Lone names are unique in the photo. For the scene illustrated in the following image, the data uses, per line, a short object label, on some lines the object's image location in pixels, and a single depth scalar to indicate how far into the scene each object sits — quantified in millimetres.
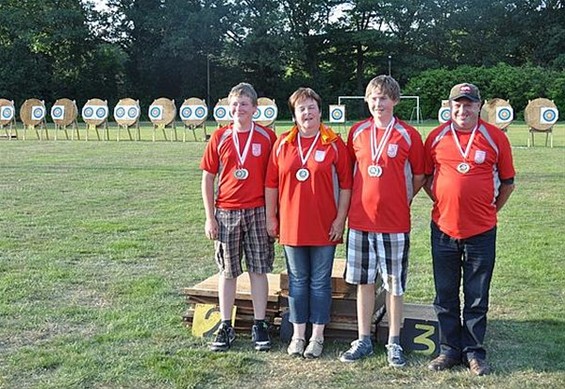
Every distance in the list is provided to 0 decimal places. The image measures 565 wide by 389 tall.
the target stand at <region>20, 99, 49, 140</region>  22812
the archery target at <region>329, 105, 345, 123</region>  25391
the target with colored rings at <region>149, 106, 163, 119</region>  22016
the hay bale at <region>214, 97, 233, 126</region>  22444
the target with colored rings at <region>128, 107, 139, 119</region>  22328
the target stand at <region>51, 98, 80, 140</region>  22750
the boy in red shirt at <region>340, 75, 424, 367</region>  3566
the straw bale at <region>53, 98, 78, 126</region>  22828
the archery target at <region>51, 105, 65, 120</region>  22688
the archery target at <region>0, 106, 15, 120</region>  22672
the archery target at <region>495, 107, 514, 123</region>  20247
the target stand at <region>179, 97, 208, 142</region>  21891
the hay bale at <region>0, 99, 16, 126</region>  22642
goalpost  35641
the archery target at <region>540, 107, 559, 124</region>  18984
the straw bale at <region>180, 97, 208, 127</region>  21948
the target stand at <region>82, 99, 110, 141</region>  22453
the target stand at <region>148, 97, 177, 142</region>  22125
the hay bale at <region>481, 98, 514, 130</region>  20281
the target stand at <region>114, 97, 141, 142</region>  22266
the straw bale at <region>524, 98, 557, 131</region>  18906
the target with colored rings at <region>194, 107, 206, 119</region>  21891
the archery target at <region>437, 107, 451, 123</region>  22367
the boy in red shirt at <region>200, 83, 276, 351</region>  3803
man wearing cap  3449
